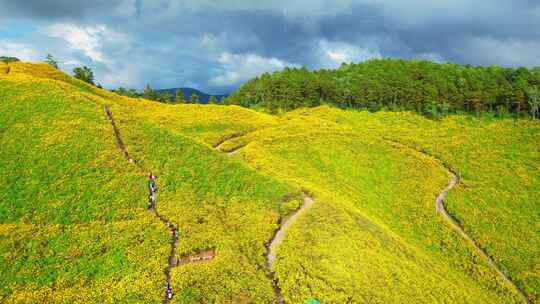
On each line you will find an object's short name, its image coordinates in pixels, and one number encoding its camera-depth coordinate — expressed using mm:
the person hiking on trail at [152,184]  39816
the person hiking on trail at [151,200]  37812
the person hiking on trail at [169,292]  26125
